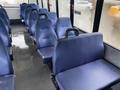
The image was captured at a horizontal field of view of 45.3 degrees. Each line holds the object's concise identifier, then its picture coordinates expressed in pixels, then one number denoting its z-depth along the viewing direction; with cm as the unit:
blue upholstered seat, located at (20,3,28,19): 620
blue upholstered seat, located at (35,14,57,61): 278
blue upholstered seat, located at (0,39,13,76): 162
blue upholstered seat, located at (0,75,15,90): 143
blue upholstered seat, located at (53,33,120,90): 149
